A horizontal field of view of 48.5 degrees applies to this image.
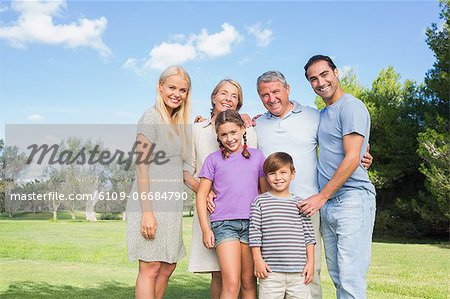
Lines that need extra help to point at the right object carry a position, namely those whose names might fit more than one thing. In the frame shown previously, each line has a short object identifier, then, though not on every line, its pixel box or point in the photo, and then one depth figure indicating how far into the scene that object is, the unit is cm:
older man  364
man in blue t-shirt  336
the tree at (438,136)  1487
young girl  333
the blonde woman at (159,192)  352
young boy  329
